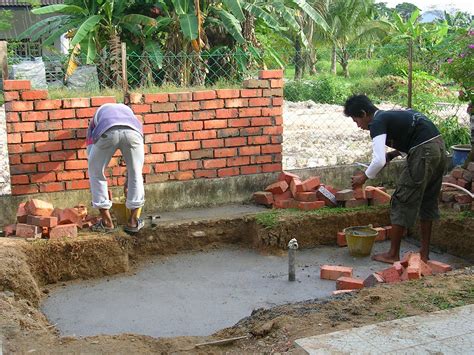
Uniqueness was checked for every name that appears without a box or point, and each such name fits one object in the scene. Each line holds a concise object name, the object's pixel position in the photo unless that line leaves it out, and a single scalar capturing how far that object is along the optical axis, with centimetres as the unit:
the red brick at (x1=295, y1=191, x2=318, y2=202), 671
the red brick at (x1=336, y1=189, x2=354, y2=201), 674
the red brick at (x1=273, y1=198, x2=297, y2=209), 675
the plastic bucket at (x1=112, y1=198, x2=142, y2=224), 616
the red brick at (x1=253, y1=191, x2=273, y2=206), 687
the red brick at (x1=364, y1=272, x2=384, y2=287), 494
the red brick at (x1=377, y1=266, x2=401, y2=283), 498
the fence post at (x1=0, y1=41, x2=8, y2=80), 639
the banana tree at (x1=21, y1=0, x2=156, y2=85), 1001
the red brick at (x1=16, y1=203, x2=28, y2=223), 581
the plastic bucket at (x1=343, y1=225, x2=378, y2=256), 604
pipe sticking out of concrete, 531
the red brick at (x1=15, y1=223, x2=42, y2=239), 560
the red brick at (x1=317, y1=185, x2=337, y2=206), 674
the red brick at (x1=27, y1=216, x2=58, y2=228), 564
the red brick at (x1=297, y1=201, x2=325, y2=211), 665
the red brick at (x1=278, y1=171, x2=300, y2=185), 691
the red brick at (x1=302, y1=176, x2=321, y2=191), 678
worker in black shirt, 539
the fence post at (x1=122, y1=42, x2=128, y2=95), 650
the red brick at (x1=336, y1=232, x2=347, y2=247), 646
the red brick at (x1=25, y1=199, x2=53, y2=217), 575
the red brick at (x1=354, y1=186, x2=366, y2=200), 681
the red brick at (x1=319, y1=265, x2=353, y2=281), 543
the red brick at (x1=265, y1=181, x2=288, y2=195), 684
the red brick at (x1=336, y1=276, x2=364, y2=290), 504
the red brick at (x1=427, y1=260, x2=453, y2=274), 521
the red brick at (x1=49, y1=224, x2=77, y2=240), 562
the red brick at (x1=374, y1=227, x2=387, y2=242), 655
